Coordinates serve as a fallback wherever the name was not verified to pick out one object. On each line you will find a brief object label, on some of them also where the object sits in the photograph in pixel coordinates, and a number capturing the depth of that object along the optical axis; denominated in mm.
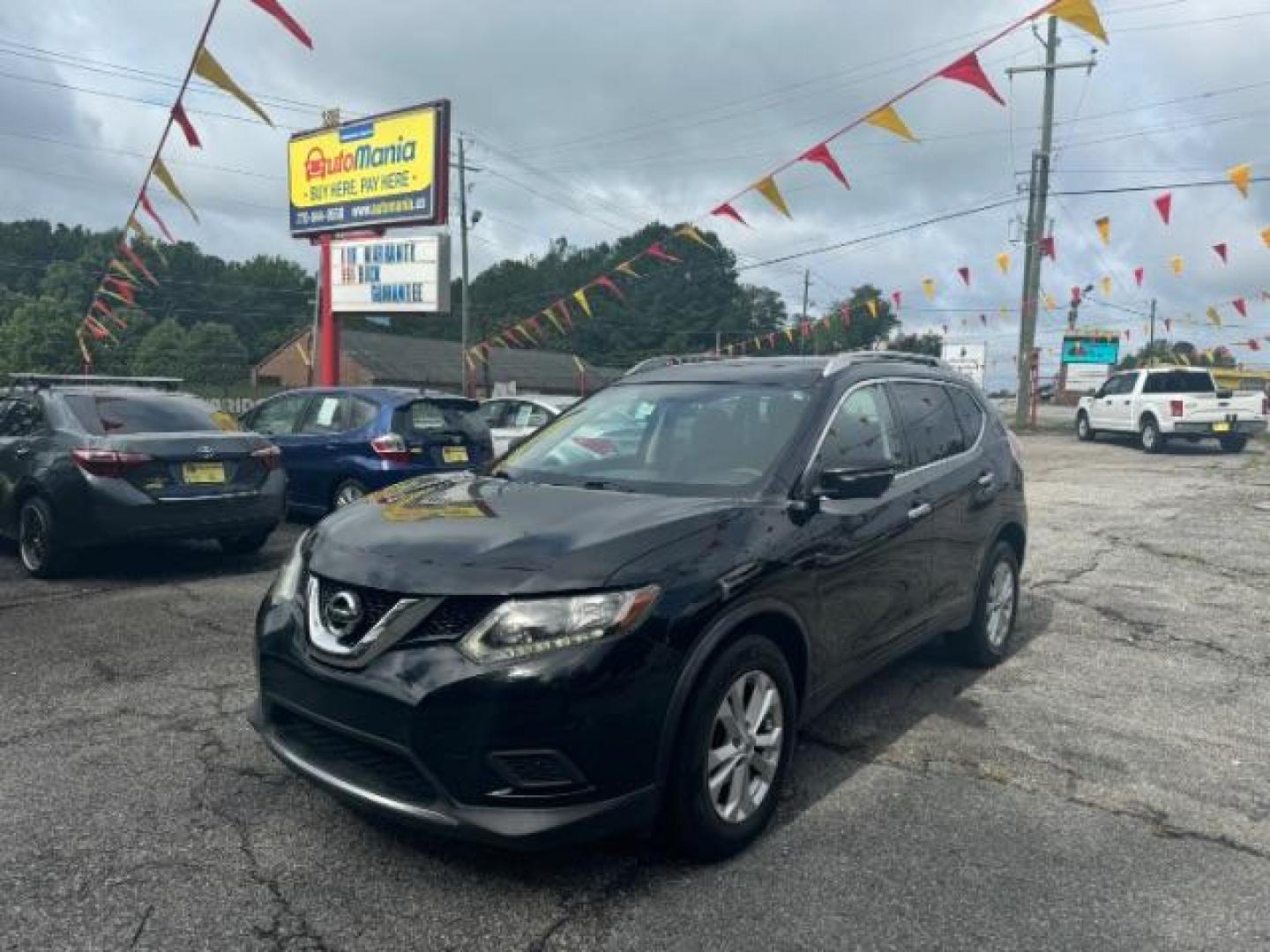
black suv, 2670
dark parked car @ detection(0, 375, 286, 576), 6656
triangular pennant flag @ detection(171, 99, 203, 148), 11867
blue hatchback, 9250
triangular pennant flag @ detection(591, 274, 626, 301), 18942
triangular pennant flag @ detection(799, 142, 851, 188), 12531
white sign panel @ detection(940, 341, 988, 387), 45094
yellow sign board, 16734
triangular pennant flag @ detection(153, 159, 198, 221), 13250
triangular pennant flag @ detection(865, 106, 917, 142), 11367
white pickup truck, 20547
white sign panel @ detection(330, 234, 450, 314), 17484
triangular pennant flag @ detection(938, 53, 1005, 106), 10188
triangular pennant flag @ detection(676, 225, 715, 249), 16237
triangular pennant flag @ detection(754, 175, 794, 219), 13688
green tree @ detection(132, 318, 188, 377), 49000
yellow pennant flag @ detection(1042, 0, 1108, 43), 8617
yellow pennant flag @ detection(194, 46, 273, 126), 10242
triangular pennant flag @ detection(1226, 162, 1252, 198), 15984
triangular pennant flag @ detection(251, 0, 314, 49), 8562
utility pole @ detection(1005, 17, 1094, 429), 29259
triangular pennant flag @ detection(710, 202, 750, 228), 14992
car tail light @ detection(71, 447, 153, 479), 6633
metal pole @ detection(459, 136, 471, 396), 37625
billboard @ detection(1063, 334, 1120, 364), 42719
